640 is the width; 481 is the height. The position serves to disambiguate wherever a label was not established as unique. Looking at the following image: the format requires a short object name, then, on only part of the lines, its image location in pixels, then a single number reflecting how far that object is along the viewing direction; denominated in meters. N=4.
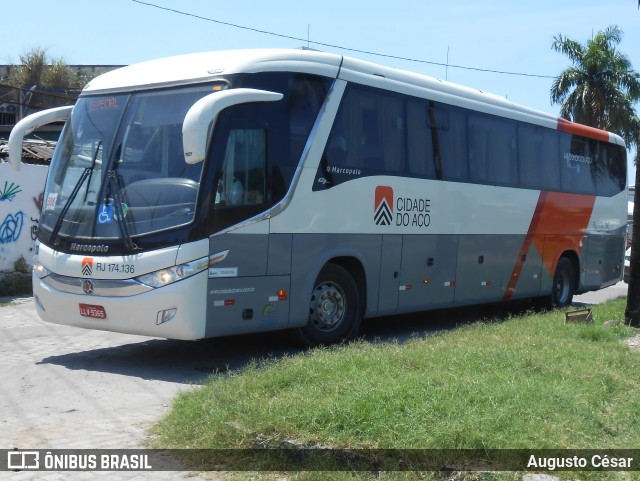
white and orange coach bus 8.95
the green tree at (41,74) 36.06
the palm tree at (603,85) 39.09
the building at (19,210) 16.22
